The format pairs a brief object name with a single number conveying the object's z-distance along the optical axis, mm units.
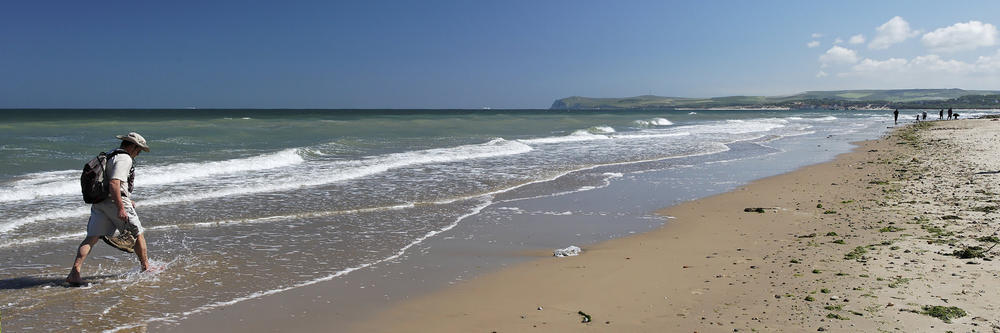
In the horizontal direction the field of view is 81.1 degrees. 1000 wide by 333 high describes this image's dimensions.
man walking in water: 5660
